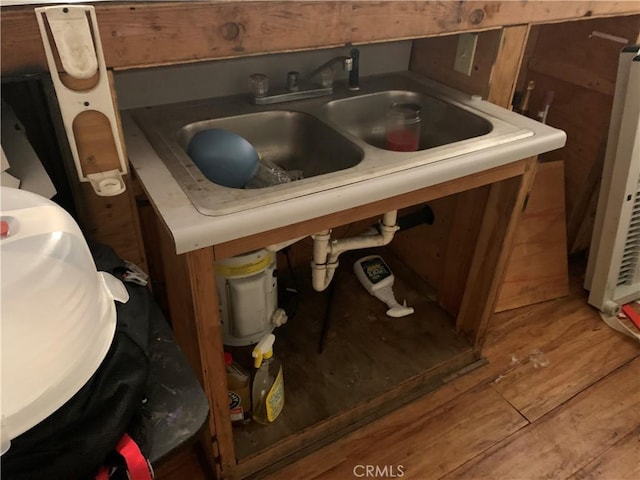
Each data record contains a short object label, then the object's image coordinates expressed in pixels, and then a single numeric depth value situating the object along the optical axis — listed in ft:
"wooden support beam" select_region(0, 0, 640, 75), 2.57
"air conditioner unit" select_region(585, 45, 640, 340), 5.08
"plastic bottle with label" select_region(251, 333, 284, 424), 4.44
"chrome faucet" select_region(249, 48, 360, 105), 4.38
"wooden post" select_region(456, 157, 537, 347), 4.36
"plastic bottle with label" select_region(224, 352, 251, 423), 4.37
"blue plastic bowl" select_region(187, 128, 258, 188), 3.60
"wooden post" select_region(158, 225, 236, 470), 3.03
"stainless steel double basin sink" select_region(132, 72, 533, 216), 3.15
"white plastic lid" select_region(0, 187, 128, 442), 1.77
